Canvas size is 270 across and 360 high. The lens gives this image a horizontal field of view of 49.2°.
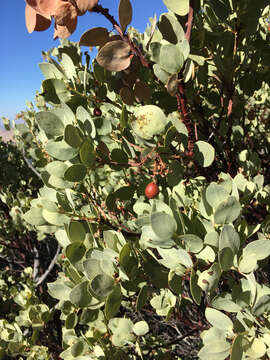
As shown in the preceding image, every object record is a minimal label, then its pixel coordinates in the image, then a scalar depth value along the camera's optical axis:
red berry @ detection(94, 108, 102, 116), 0.34
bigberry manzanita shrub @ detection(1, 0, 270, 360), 0.24
